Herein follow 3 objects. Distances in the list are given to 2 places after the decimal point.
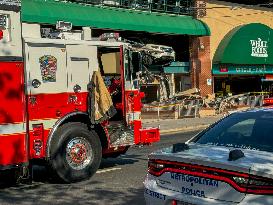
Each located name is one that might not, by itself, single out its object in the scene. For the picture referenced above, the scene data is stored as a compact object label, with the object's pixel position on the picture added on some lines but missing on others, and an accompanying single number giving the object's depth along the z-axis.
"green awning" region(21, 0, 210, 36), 23.98
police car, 4.70
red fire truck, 8.66
